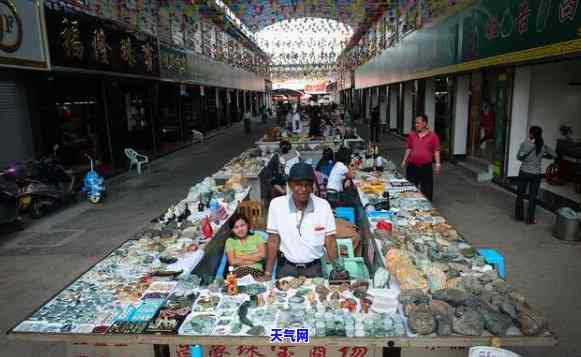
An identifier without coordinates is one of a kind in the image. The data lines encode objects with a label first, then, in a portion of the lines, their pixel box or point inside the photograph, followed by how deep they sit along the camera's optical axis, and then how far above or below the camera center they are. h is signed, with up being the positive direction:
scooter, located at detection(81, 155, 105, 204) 11.02 -2.10
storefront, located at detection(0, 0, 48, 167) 9.37 +0.90
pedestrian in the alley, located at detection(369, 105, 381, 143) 21.30 -1.34
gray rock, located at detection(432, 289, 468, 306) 3.14 -1.48
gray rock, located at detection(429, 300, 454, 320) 2.98 -1.49
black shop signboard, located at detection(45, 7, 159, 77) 11.14 +1.93
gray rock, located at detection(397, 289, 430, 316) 3.09 -1.50
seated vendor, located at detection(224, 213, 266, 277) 4.66 -1.60
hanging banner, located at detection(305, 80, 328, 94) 80.31 +2.60
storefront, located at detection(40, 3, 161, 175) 11.66 +0.82
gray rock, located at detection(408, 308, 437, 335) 2.87 -1.52
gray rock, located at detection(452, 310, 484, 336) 2.85 -1.53
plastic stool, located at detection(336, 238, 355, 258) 5.32 -1.82
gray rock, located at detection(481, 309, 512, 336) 2.86 -1.52
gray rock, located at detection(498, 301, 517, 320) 2.96 -1.49
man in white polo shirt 4.10 -1.28
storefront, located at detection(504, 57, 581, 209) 10.54 -0.42
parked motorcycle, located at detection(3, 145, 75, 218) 9.48 -1.78
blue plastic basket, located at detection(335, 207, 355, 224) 7.16 -1.89
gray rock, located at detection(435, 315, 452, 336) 2.86 -1.54
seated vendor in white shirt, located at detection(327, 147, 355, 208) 7.71 -1.52
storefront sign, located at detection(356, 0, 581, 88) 7.18 +1.39
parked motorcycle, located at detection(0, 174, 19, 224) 8.38 -1.85
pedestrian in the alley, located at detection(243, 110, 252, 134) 28.89 -1.41
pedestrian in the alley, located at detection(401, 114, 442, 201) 8.44 -1.16
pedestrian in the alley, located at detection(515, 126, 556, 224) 7.64 -1.26
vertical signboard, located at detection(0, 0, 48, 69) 9.20 +1.66
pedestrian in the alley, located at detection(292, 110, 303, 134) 20.50 -1.11
